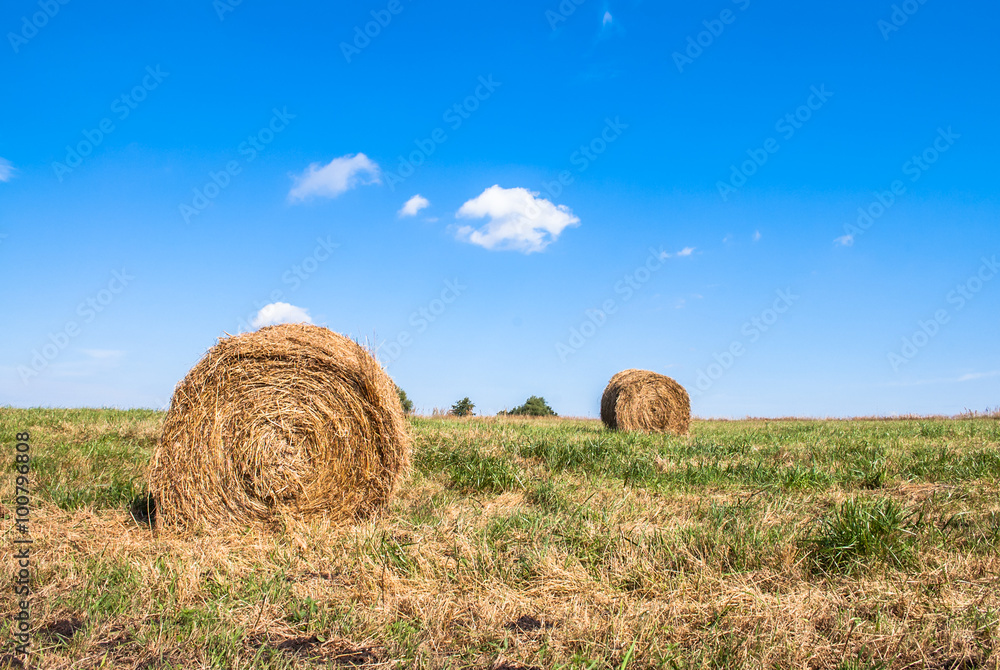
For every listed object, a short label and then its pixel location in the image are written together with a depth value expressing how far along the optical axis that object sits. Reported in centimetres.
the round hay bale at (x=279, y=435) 604
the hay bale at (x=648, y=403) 1792
